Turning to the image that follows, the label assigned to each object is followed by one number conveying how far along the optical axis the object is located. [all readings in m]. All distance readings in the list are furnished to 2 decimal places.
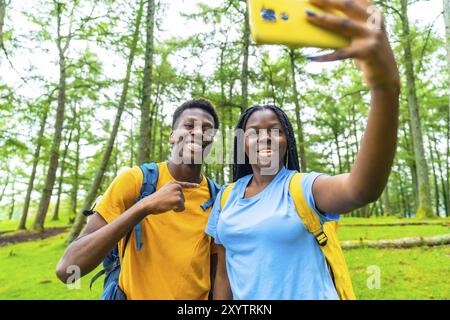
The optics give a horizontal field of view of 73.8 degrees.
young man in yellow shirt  1.63
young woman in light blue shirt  0.91
